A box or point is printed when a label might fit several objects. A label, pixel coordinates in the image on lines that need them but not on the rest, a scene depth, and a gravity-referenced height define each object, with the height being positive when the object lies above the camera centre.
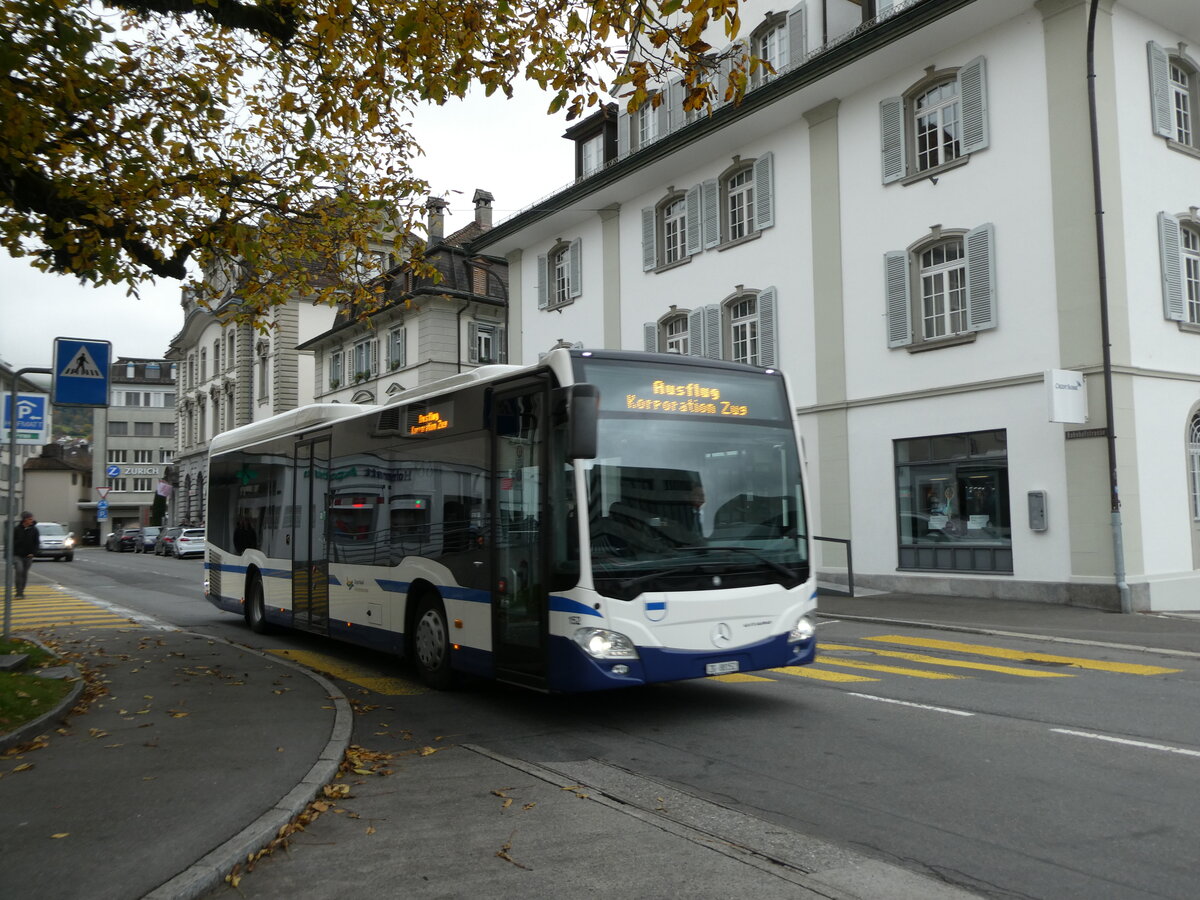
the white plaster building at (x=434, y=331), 40.19 +7.65
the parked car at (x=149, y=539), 56.91 -0.89
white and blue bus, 7.47 -0.08
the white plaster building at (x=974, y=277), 16.97 +4.39
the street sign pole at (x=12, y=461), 11.46 +0.77
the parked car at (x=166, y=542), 51.47 -0.99
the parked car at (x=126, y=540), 61.34 -1.00
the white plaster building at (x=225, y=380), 54.31 +8.34
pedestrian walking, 22.20 -0.46
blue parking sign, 12.10 +1.26
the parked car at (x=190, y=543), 46.81 -0.94
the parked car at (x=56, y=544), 46.19 -0.87
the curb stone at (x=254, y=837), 4.35 -1.52
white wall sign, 16.33 +1.79
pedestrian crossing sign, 11.09 +1.62
